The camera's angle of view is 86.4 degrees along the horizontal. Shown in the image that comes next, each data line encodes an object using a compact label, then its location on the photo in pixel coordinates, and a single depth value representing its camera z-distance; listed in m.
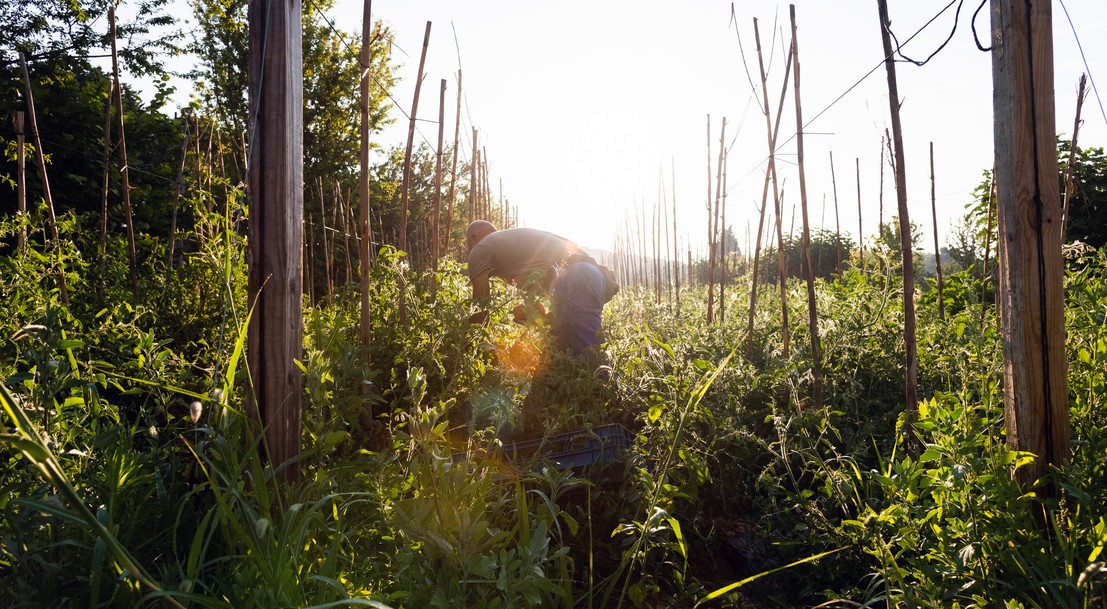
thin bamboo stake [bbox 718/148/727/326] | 5.98
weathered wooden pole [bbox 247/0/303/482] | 1.61
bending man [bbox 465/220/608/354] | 4.39
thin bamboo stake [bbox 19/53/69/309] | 2.82
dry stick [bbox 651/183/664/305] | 10.24
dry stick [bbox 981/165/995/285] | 3.68
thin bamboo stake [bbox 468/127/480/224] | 5.63
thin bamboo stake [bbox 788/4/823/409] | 2.80
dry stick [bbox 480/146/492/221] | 8.51
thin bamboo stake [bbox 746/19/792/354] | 3.63
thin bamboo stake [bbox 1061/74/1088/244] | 3.47
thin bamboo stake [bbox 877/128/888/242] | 7.83
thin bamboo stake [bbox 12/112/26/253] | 3.49
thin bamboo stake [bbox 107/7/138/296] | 3.56
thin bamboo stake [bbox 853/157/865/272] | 4.05
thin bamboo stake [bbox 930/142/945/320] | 4.07
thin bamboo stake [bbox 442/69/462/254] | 4.46
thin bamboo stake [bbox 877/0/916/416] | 2.29
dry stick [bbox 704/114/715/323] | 5.50
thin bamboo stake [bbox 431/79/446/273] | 4.34
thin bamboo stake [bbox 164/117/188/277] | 3.89
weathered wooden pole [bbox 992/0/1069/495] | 1.59
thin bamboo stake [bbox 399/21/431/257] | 3.65
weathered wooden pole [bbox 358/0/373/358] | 2.88
